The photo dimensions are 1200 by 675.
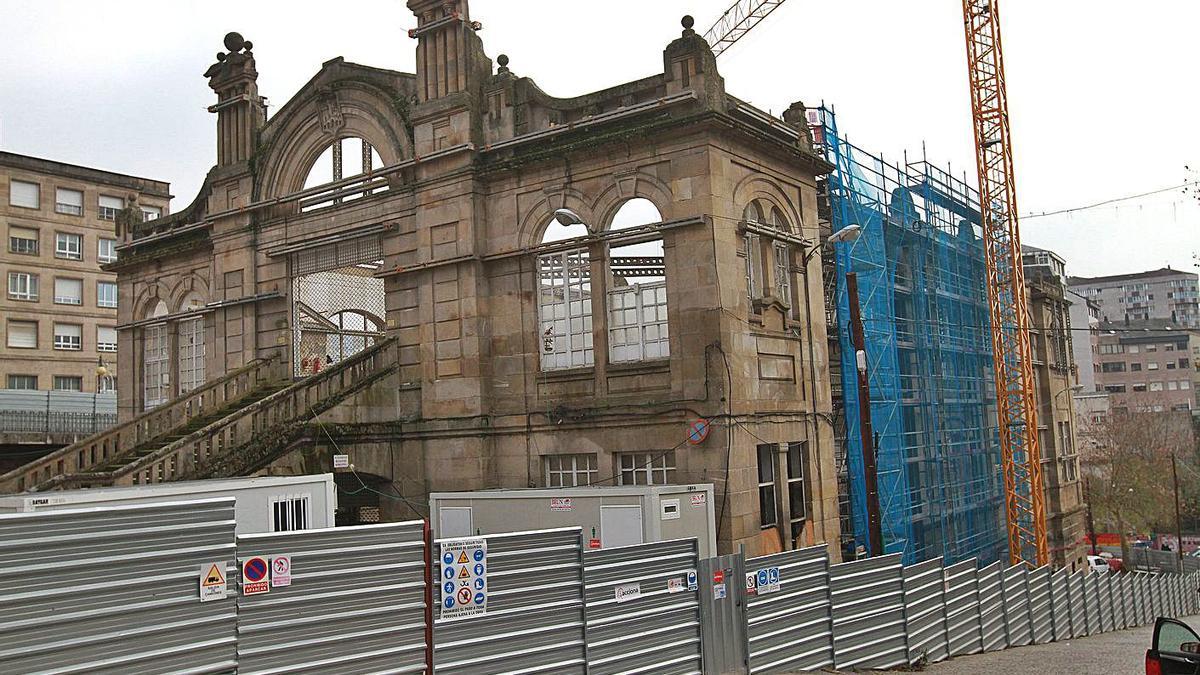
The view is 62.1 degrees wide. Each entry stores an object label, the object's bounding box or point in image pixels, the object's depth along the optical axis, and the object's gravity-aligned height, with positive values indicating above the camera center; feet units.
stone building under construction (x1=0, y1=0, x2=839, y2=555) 58.08 +8.78
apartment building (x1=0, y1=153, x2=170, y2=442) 163.94 +32.64
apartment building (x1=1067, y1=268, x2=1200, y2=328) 411.87 +51.62
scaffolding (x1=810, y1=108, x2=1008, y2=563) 83.61 +6.58
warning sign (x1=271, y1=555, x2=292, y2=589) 24.94 -2.82
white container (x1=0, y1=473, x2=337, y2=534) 36.73 -1.34
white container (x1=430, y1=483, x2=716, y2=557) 45.91 -3.34
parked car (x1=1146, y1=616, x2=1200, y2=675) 25.76 -6.20
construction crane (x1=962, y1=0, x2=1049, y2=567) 114.62 +14.37
